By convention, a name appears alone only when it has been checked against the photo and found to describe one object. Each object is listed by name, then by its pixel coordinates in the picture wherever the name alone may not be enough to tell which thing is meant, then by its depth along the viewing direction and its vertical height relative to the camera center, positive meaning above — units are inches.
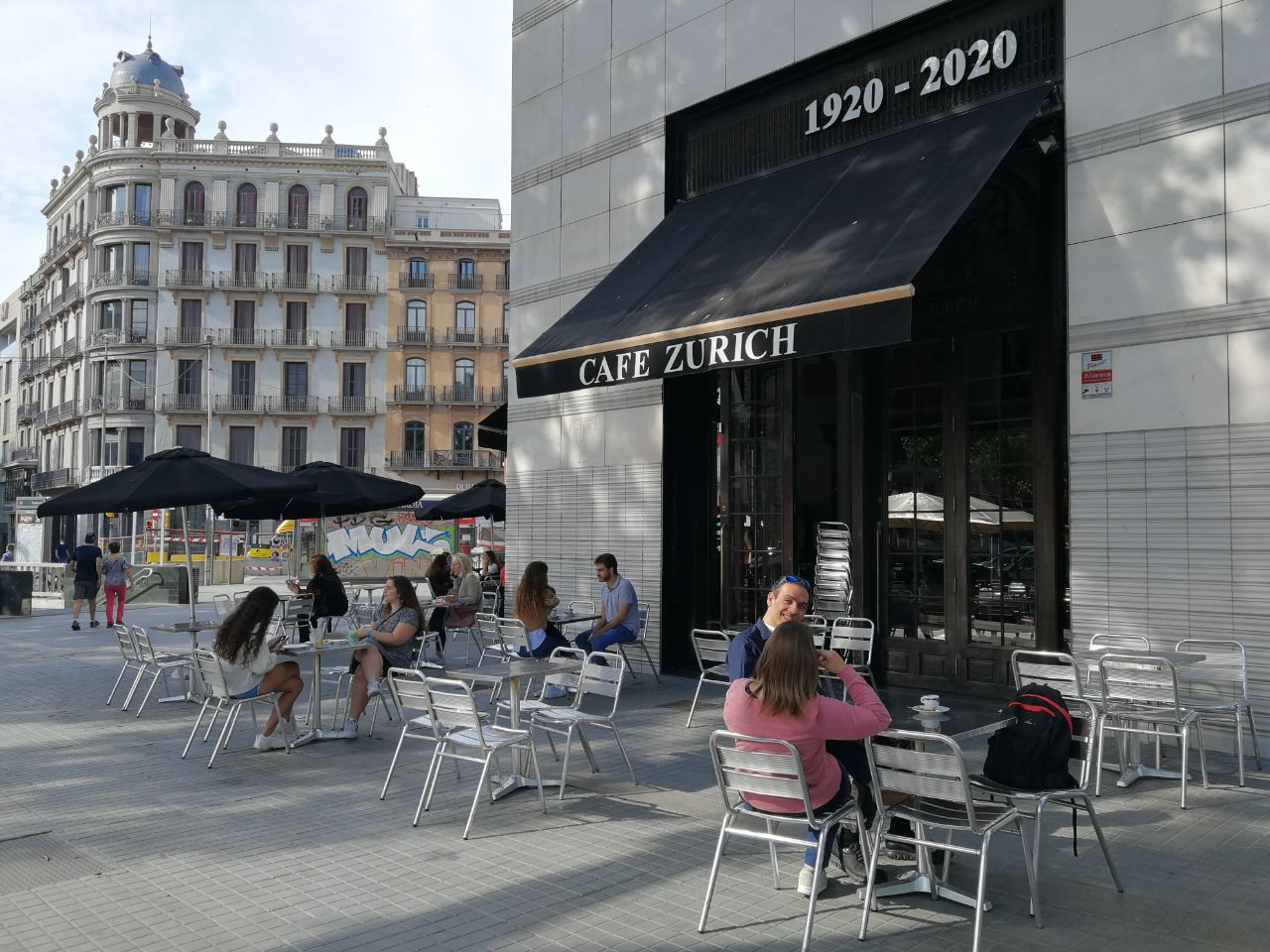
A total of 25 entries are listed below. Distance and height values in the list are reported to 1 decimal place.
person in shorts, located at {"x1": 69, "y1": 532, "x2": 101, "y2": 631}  772.6 -40.3
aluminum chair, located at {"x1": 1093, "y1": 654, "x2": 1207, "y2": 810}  257.1 -42.8
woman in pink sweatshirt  184.5 -33.0
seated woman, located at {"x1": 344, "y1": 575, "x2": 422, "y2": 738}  356.2 -38.7
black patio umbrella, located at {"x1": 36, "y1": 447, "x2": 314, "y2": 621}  423.5 +14.8
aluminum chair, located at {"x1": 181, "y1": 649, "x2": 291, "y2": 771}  322.3 -54.2
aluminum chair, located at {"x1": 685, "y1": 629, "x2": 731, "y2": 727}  371.6 -46.0
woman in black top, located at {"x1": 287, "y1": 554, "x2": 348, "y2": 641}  500.4 -32.9
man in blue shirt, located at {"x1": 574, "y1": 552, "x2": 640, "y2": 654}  434.3 -36.4
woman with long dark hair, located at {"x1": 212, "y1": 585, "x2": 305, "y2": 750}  321.7 -42.2
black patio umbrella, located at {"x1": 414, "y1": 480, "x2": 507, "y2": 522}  767.1 +15.0
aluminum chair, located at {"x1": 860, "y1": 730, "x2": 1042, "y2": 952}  170.2 -48.1
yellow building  2224.4 +370.4
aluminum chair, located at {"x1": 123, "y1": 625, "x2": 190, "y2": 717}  410.0 -53.3
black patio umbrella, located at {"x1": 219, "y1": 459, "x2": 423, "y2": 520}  575.8 +14.4
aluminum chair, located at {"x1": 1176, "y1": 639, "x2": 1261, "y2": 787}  273.0 -43.7
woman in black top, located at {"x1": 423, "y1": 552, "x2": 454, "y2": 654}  618.8 -30.5
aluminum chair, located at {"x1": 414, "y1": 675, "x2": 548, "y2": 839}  244.8 -50.1
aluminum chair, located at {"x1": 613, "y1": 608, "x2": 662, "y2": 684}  456.1 -51.1
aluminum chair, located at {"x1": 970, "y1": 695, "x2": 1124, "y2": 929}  186.7 -48.7
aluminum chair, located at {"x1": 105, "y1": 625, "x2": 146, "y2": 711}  421.0 -51.5
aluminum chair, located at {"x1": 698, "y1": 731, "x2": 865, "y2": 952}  179.5 -44.6
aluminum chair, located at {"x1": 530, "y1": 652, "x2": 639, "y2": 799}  272.4 -49.2
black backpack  188.9 -39.3
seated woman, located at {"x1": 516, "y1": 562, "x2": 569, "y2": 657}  418.3 -33.3
